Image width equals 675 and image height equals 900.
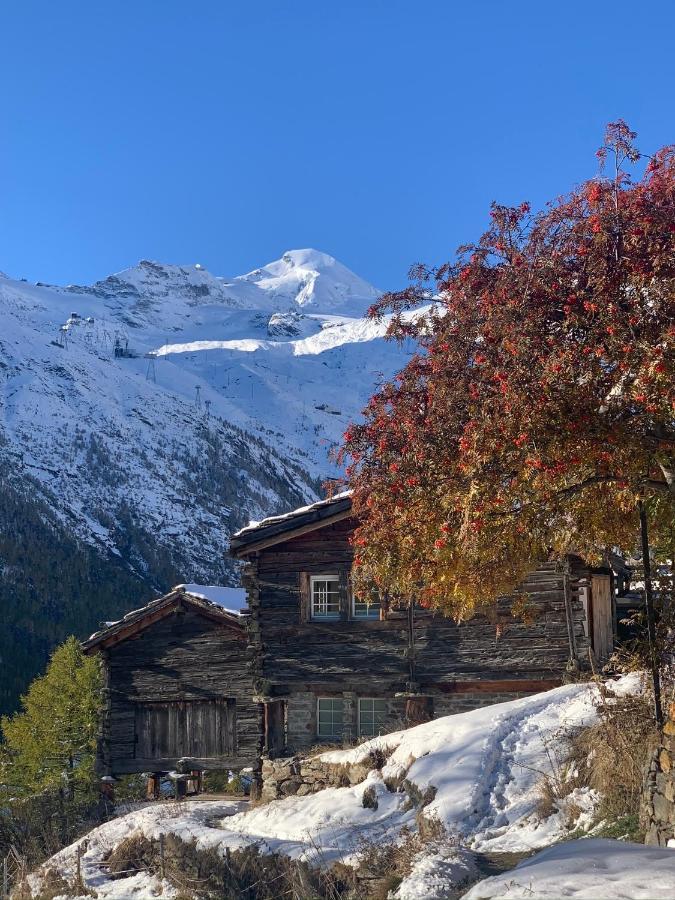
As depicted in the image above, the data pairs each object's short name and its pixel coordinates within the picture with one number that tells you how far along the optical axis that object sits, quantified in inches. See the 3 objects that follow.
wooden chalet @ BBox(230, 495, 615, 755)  822.5
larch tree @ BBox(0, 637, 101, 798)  1178.6
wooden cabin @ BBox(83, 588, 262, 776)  1023.6
